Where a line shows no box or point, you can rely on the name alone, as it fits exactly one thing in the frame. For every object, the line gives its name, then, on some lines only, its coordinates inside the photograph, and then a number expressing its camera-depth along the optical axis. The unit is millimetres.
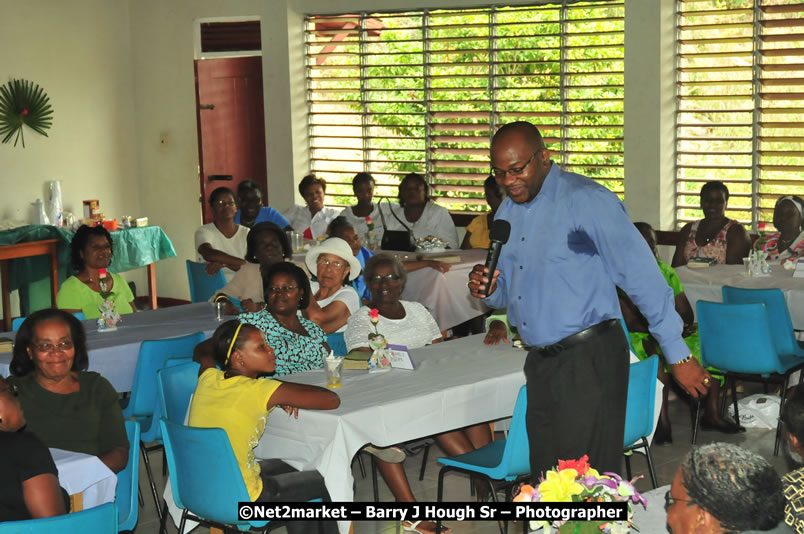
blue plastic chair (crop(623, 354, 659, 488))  4699
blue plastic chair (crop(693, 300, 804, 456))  6199
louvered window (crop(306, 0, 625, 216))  9320
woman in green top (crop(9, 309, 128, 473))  4246
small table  9594
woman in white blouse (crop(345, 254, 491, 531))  5562
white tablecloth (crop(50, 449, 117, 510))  3768
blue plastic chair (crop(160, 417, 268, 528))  3936
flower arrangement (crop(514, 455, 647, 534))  2410
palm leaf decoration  10523
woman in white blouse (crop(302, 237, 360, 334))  6004
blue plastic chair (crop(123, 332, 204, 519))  5500
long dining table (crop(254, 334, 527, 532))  4281
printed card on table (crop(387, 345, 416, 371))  4988
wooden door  11078
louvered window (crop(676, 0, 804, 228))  8375
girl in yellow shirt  4090
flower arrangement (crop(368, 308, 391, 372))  4980
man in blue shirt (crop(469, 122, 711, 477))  3701
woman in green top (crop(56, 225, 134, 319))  6668
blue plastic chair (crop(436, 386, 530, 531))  4348
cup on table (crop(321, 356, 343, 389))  4648
